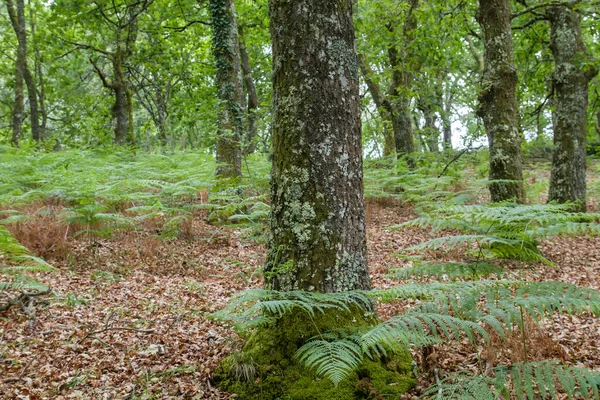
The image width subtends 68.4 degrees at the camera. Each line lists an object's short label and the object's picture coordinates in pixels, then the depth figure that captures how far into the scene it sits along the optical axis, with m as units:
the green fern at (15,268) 3.85
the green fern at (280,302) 2.79
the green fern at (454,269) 3.22
